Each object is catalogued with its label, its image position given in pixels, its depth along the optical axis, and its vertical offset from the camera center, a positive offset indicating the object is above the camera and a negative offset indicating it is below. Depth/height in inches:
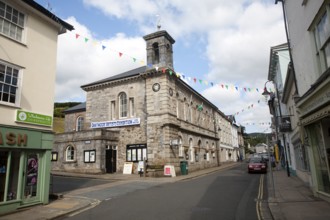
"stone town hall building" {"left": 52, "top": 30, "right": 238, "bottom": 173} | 933.8 +152.4
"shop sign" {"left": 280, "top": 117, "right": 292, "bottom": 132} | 746.2 +94.3
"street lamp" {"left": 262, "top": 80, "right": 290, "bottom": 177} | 557.5 +138.9
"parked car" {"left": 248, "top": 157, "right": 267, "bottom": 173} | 946.7 -32.4
